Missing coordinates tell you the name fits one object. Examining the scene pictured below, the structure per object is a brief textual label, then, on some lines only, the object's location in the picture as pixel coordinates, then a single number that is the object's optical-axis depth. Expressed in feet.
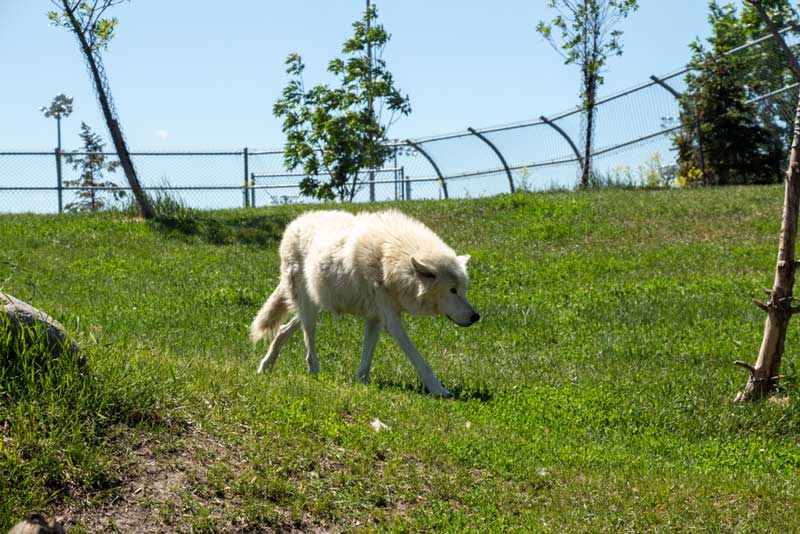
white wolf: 27.78
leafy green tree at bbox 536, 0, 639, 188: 87.40
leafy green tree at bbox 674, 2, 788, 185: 83.05
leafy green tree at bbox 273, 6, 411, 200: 82.33
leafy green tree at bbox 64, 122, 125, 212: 85.76
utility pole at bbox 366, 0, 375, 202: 82.95
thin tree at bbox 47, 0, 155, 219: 68.54
